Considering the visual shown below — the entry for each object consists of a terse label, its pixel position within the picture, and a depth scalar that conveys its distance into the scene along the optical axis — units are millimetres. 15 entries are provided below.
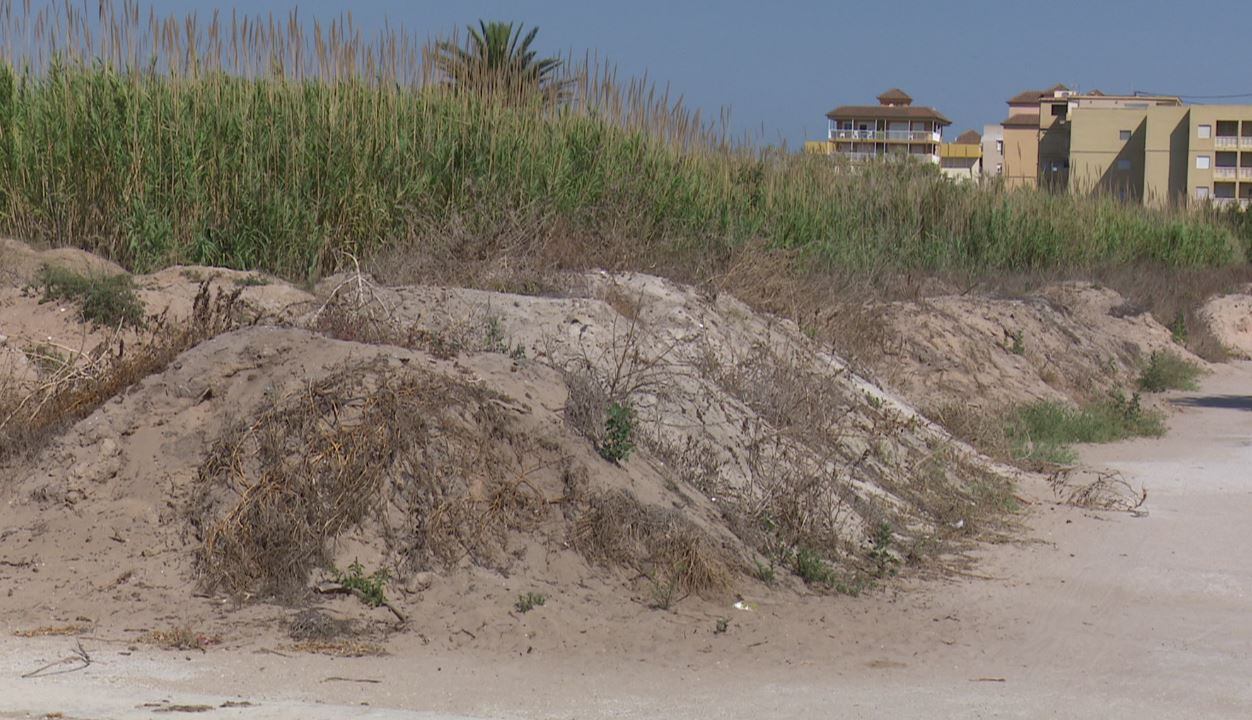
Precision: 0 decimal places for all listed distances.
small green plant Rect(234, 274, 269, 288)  20875
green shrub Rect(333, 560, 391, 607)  13133
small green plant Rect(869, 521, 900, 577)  15453
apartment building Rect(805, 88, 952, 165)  175250
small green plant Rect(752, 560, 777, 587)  14594
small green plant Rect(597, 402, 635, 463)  15430
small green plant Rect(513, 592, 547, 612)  13180
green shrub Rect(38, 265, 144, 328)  19516
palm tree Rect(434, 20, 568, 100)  28828
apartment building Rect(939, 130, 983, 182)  171875
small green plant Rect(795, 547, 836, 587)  14859
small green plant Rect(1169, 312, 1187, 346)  49128
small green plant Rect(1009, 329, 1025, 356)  36250
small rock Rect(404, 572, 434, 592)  13414
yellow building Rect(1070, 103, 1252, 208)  143125
